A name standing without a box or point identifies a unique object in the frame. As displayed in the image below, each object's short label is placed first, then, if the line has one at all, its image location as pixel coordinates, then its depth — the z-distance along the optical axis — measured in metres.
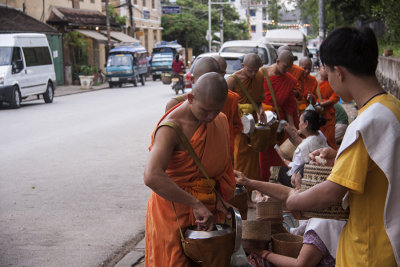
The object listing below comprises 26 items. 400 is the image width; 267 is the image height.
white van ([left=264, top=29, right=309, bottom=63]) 32.25
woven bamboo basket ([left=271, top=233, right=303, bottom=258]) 4.32
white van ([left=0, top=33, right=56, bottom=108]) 19.56
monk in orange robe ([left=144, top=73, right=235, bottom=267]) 2.98
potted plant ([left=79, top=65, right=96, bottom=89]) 30.34
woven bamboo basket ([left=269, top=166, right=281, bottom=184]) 6.87
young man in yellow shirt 2.17
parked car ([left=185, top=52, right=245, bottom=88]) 14.46
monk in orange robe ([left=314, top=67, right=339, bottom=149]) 8.88
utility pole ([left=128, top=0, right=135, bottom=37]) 41.61
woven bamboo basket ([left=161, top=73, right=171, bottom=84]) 30.57
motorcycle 25.64
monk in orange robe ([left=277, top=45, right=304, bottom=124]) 9.06
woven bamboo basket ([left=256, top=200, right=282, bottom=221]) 4.95
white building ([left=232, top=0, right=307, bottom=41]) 99.25
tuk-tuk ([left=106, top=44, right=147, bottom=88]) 32.22
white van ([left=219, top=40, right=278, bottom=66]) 16.06
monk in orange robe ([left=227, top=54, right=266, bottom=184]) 6.85
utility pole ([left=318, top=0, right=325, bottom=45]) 22.64
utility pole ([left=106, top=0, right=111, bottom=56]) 35.40
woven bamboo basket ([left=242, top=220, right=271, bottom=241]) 4.41
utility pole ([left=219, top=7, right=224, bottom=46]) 58.19
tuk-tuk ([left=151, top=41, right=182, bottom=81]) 40.47
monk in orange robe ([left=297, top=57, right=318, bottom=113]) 9.56
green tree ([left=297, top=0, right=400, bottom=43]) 14.48
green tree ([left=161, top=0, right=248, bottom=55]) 60.22
